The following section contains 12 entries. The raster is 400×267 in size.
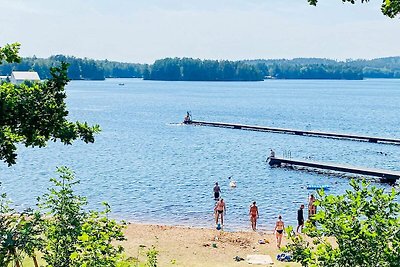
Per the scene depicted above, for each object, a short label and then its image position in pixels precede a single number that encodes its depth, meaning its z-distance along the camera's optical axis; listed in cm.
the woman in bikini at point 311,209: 2541
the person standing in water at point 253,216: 2569
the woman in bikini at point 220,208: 2645
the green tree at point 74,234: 675
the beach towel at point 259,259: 1850
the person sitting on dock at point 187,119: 7982
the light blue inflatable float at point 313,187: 3681
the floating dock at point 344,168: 3812
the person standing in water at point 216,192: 3070
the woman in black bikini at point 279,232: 2170
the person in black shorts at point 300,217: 2444
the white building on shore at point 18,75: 12862
